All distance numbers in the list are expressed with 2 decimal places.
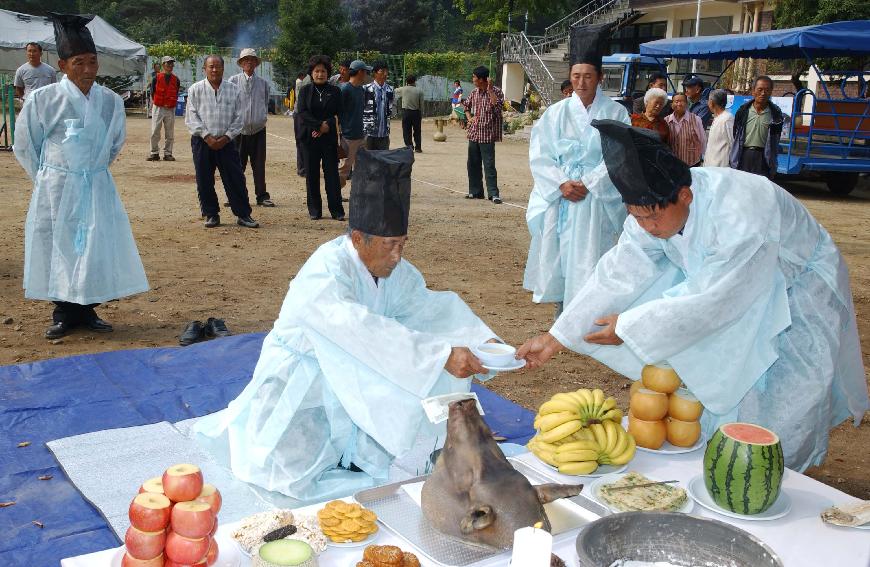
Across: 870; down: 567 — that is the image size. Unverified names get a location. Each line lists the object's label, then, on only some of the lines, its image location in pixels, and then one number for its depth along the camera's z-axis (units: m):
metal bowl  2.10
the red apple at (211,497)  2.11
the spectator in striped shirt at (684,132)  9.81
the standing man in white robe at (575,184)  6.11
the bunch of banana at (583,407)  2.88
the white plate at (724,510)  2.43
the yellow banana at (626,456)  2.76
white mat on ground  3.56
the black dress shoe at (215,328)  6.28
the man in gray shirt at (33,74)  13.90
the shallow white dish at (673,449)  2.92
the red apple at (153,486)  2.10
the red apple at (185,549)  2.00
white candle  1.55
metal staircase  33.41
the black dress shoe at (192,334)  6.12
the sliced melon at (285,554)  1.97
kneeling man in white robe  3.05
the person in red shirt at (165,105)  16.16
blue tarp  3.48
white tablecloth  2.20
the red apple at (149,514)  2.00
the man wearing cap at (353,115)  11.79
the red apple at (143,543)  2.00
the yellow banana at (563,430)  2.79
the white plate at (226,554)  2.12
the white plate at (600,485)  2.48
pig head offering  2.24
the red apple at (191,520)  2.00
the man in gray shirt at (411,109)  18.88
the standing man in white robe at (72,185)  5.86
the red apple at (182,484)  2.06
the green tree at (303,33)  41.31
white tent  27.33
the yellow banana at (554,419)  2.85
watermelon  2.39
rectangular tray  2.23
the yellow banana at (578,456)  2.70
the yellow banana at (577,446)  2.72
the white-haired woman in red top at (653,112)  8.92
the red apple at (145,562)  2.01
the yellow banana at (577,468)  2.69
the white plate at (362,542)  2.24
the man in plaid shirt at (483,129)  12.66
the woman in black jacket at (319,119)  10.71
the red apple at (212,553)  2.08
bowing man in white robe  2.97
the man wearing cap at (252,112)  11.20
